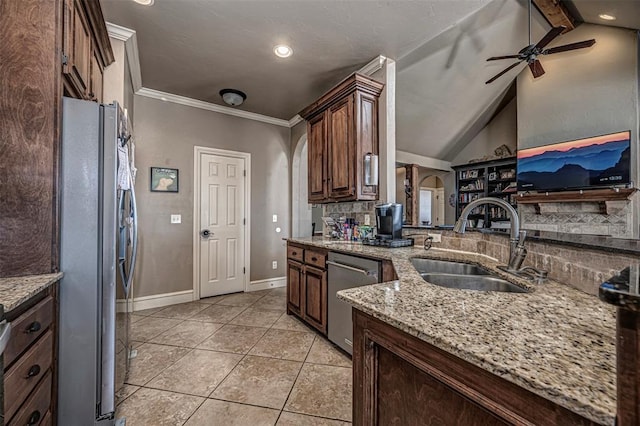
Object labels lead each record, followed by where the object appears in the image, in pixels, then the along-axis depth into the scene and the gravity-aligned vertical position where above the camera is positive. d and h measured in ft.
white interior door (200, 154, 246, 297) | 12.35 -0.48
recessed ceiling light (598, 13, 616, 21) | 11.89 +8.89
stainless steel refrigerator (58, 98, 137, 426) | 4.28 -0.79
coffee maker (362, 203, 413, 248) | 7.92 -0.35
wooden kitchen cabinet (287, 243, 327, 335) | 8.32 -2.39
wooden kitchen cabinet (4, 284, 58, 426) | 2.97 -1.86
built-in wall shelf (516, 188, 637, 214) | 11.95 +0.90
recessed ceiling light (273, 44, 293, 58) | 8.45 +5.26
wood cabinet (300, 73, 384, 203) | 8.95 +2.80
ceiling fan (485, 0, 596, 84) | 9.87 +6.49
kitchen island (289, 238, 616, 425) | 1.50 -0.94
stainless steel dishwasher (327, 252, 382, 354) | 6.67 -1.84
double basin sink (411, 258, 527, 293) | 4.15 -1.11
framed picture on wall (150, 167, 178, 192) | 11.18 +1.46
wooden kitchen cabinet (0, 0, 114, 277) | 3.98 +1.25
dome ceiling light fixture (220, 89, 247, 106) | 11.14 +4.96
